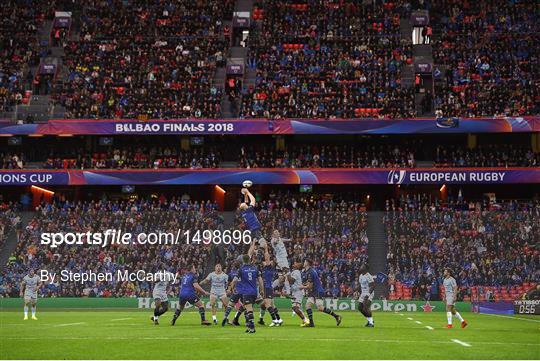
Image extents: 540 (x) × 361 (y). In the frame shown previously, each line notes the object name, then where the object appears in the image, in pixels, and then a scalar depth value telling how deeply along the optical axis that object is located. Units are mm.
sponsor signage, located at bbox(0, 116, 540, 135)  65562
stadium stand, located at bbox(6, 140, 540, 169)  66438
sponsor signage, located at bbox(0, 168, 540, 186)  64875
